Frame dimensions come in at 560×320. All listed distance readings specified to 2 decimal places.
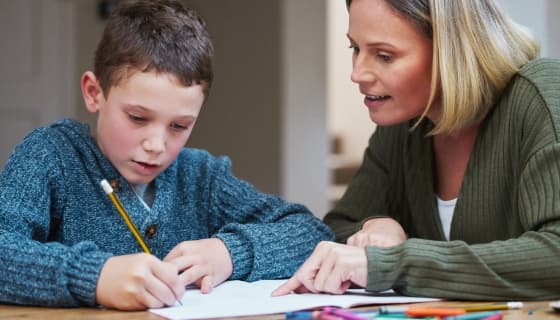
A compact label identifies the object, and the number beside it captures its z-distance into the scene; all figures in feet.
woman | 6.56
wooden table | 6.07
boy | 6.68
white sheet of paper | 6.11
